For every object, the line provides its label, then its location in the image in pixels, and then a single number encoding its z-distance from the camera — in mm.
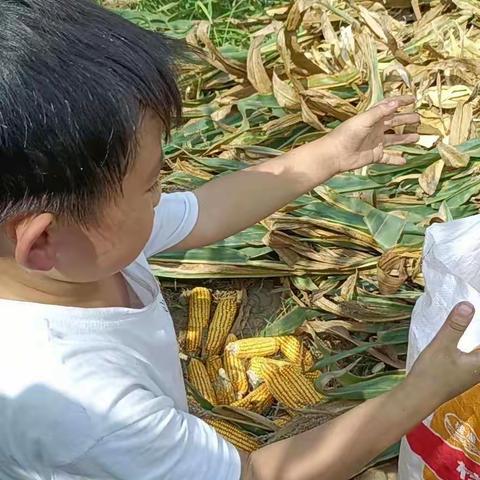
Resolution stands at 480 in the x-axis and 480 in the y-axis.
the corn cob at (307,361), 1961
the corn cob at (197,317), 2088
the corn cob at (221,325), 2068
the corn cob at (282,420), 1852
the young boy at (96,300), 943
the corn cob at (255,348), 2000
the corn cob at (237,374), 1958
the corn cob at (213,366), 2002
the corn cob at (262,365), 1927
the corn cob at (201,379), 1947
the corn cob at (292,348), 1986
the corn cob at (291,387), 1861
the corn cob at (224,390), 1947
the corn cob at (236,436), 1800
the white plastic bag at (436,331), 1269
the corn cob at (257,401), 1908
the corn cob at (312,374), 1925
